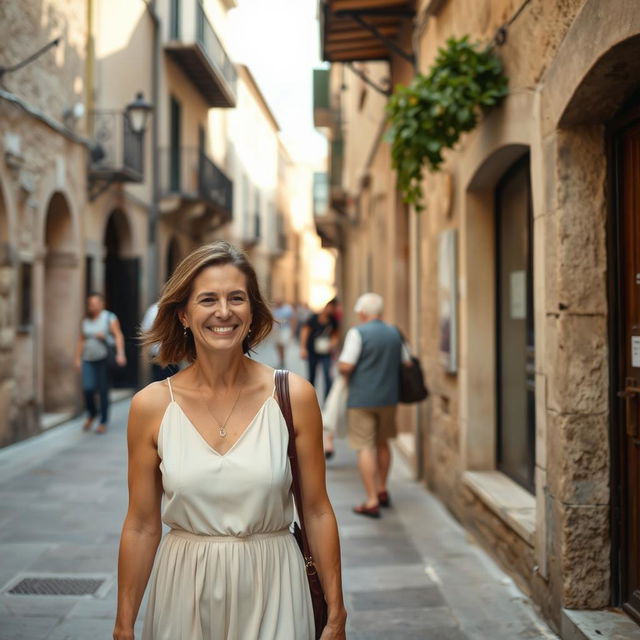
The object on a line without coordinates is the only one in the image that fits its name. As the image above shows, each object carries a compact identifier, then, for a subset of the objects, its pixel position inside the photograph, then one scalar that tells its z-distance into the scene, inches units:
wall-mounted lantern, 497.4
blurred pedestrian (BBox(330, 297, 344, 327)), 417.8
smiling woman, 83.0
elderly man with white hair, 250.7
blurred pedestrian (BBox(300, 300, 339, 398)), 419.2
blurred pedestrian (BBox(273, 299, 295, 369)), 708.7
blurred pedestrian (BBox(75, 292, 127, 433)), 398.6
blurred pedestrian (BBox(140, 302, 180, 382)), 388.2
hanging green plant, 192.9
